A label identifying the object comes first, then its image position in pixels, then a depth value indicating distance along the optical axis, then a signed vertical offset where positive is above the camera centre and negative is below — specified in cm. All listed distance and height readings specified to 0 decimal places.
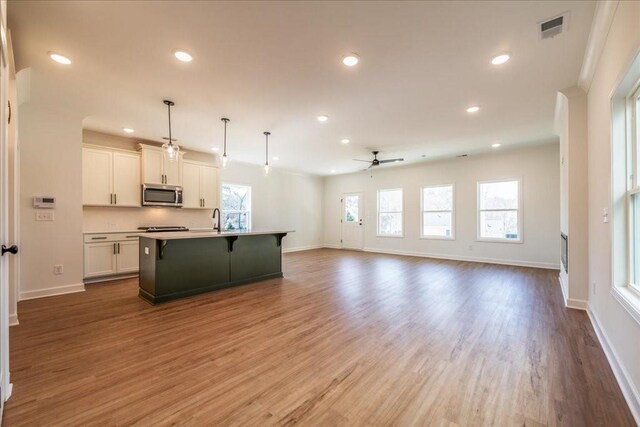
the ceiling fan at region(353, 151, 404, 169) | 655 +127
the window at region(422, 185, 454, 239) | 747 +4
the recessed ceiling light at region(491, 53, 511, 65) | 268 +155
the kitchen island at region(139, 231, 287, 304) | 376 -76
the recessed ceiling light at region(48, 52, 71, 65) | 269 +158
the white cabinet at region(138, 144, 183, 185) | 544 +97
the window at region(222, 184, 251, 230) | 745 +20
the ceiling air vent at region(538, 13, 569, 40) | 221 +156
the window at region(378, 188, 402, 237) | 853 +1
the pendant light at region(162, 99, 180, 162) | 375 +93
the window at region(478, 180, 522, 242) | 644 +5
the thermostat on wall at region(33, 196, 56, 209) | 393 +18
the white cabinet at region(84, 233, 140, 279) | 473 -72
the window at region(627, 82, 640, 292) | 199 +17
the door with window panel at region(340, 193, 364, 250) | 941 -27
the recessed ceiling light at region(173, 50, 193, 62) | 265 +157
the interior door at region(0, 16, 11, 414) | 158 -7
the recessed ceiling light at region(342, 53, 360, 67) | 269 +155
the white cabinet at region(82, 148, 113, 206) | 487 +68
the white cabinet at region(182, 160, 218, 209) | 609 +67
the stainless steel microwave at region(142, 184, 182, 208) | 545 +39
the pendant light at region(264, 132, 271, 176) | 483 +149
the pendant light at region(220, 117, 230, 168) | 417 +147
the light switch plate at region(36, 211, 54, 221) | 396 -2
